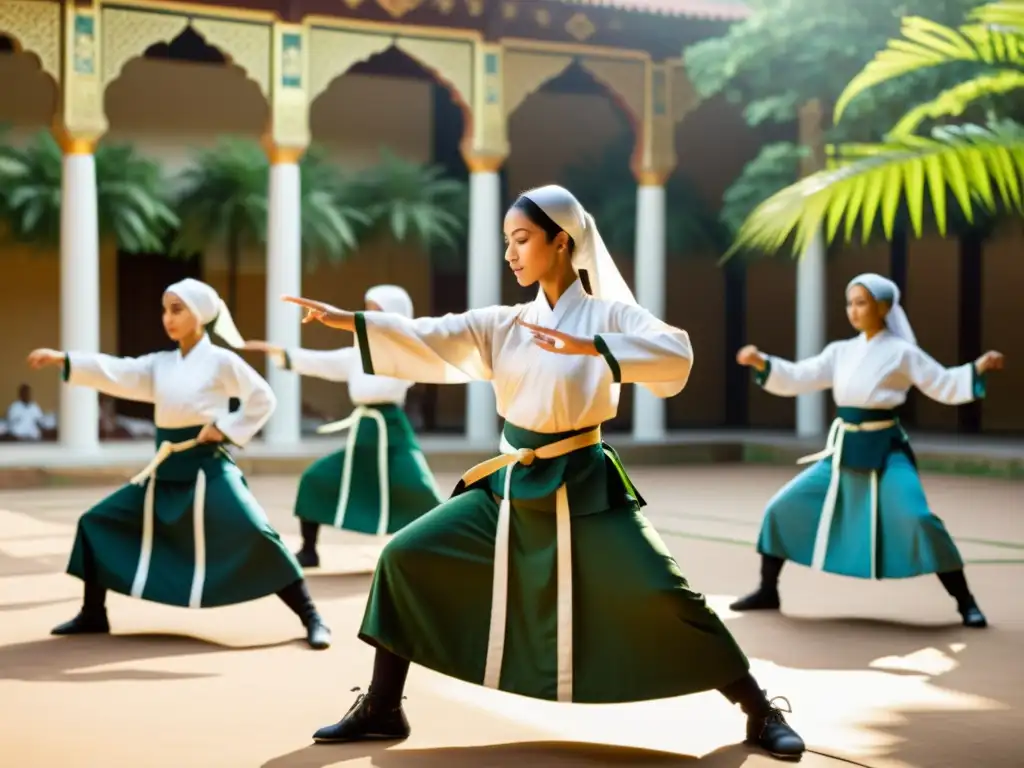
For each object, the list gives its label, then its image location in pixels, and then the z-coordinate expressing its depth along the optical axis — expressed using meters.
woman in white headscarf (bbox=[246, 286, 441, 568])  7.44
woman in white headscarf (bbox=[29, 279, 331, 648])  5.47
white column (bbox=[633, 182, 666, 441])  16.39
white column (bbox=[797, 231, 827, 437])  16.44
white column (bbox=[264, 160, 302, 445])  14.77
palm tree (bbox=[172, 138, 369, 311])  15.76
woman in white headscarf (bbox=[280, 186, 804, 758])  3.73
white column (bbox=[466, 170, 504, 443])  15.62
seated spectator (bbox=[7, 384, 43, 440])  15.57
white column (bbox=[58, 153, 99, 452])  13.84
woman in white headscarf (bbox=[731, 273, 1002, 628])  6.04
